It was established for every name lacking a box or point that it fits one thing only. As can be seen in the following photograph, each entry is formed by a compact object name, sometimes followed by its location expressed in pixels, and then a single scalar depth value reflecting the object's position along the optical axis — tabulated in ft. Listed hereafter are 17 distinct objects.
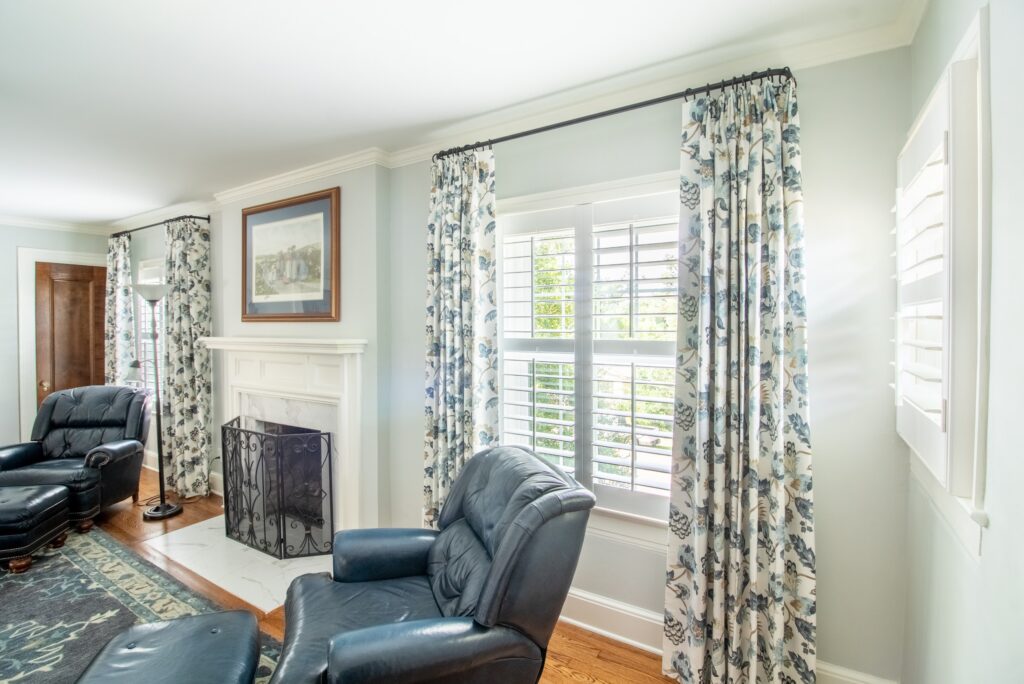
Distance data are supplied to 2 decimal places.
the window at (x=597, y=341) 6.95
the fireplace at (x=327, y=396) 9.65
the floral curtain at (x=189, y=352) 13.04
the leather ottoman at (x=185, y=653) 4.56
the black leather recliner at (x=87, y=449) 10.69
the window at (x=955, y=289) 3.19
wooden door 15.23
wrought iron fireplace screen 9.89
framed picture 10.19
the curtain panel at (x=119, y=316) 15.57
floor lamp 11.66
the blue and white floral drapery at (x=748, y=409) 5.59
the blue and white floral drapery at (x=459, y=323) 8.04
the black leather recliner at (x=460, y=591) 4.17
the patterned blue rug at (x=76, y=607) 6.67
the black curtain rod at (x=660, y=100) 5.73
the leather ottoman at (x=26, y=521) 8.95
